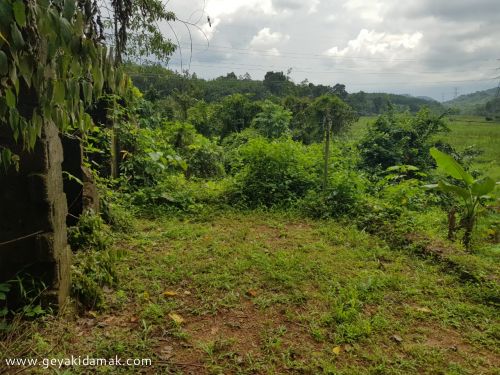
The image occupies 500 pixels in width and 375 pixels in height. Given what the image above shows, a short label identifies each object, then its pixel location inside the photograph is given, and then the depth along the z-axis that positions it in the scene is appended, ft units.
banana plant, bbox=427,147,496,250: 15.35
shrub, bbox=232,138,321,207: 20.80
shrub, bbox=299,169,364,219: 19.13
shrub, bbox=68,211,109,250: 12.17
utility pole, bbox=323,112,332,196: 20.61
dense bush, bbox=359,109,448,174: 35.78
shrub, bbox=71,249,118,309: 10.02
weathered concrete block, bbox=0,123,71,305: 8.79
